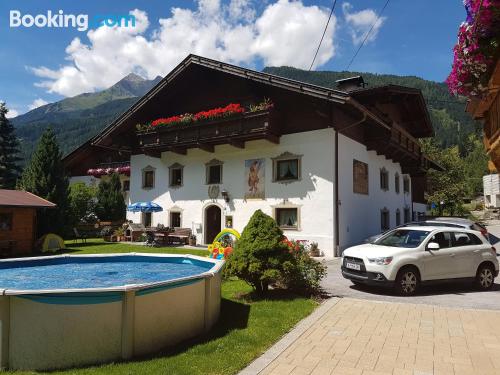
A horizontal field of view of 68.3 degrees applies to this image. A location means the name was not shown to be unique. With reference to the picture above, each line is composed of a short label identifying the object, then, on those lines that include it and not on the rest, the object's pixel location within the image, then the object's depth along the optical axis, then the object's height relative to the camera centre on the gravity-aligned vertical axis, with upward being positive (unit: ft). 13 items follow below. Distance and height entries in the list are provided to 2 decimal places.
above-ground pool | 14.75 -4.62
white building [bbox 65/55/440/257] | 56.18 +11.32
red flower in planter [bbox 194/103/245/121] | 60.44 +17.40
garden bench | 69.72 -3.80
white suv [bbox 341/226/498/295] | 28.99 -3.51
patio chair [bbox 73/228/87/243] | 75.90 -5.16
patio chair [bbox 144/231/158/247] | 67.31 -4.50
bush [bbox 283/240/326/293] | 27.91 -4.45
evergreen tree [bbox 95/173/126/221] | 92.79 +3.14
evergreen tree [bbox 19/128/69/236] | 71.15 +7.34
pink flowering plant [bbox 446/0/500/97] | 13.80 +7.18
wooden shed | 55.36 -1.10
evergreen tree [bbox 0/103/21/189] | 117.91 +20.66
